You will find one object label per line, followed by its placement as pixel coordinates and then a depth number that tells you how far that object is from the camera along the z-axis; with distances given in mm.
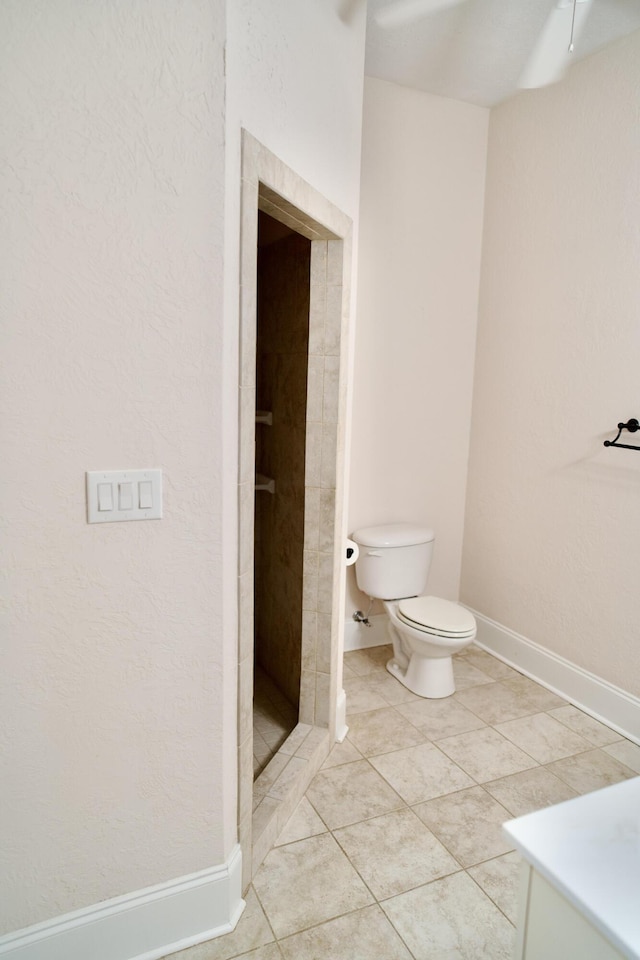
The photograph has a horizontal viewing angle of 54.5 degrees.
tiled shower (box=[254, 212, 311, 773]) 2484
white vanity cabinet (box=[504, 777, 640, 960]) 783
